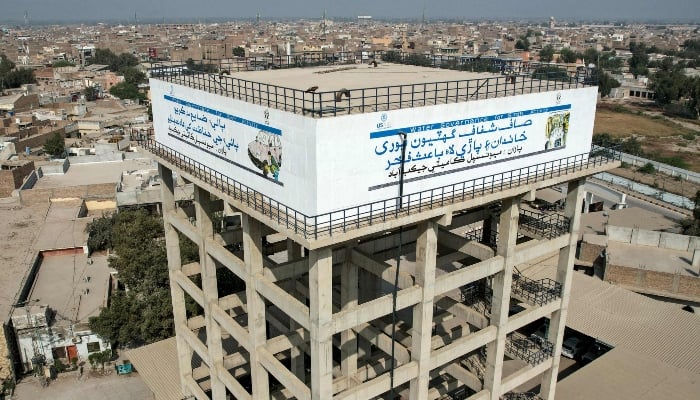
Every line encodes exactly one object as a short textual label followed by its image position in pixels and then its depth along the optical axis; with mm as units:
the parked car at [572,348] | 29734
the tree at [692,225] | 39134
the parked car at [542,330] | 30575
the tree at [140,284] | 28391
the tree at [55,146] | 61781
